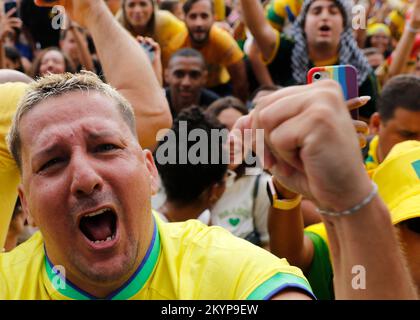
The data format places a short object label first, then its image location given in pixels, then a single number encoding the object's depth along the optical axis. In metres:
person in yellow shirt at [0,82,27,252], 2.09
